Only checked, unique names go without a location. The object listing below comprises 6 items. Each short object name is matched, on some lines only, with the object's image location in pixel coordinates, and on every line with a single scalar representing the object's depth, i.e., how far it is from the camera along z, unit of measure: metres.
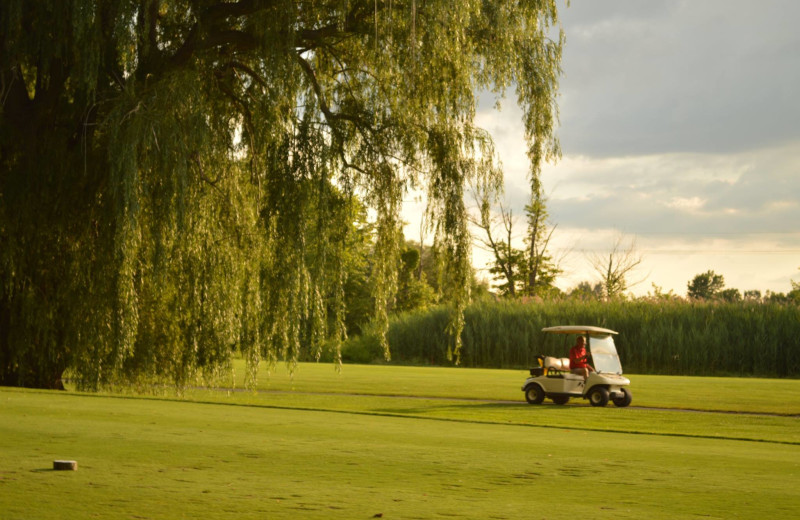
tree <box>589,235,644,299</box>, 73.12
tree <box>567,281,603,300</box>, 89.16
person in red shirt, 23.25
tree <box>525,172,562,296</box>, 67.81
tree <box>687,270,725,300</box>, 142.62
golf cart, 22.56
